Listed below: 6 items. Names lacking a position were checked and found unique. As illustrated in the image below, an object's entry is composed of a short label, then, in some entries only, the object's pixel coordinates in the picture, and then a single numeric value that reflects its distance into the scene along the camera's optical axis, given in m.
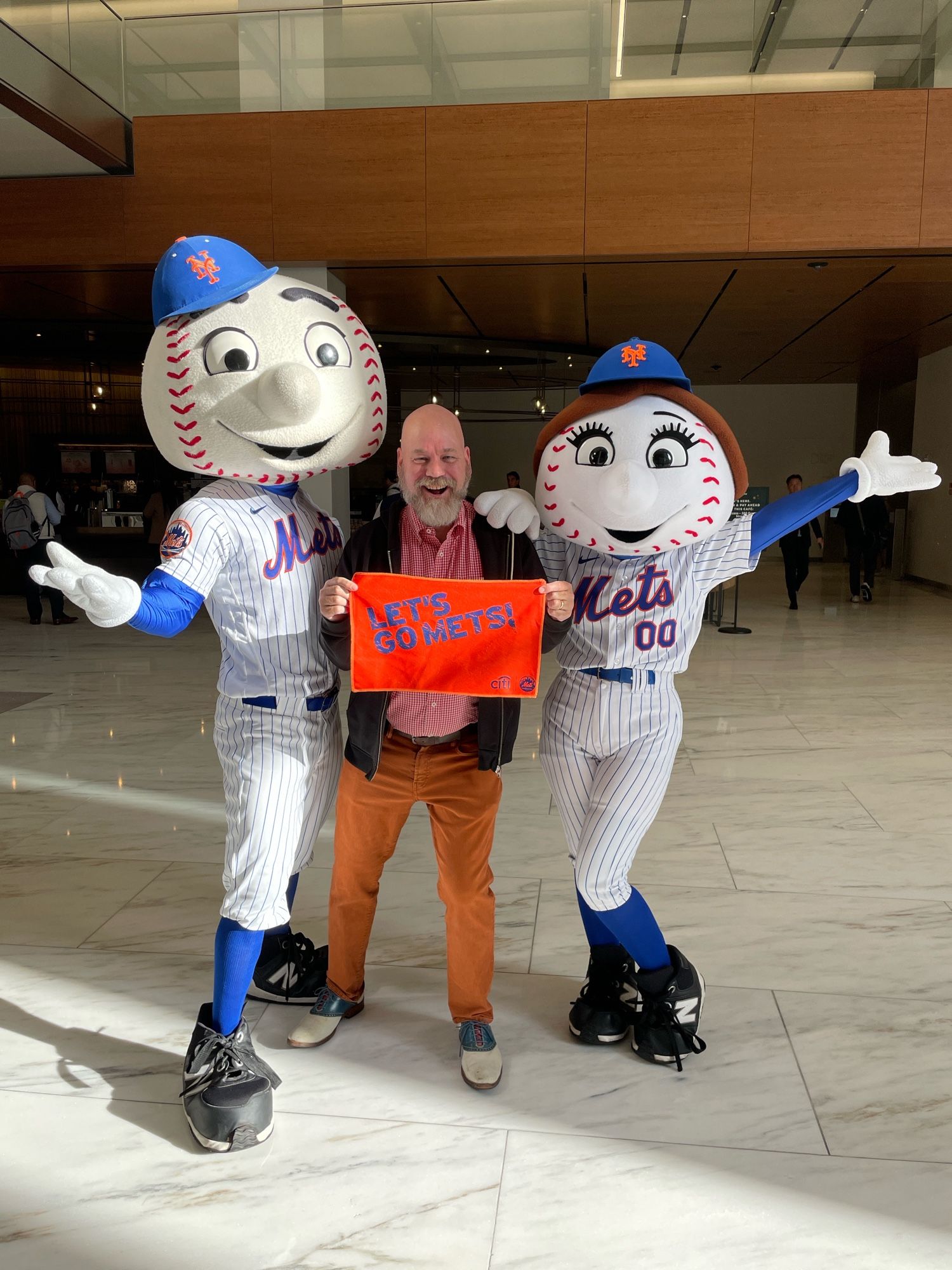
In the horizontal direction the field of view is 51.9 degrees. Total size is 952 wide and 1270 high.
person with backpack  10.66
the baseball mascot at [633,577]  2.49
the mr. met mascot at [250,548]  2.36
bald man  2.43
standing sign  10.75
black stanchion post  10.30
